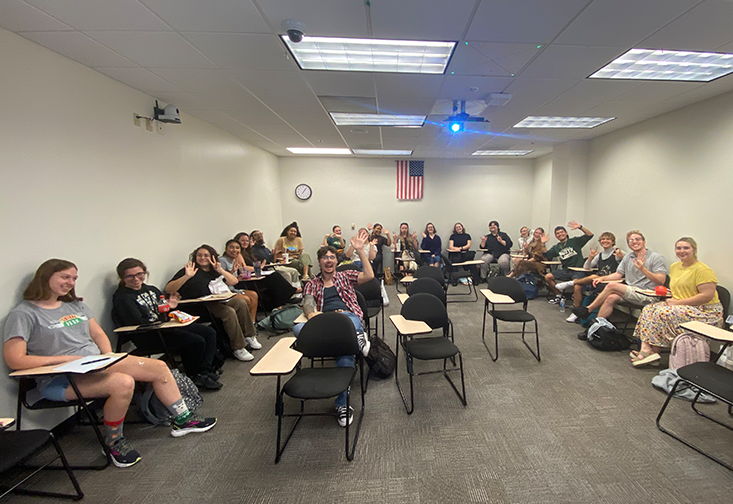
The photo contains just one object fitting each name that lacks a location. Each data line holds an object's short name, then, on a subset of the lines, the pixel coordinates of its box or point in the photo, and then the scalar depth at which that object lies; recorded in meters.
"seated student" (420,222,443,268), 7.76
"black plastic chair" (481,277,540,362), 3.62
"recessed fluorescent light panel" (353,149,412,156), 7.18
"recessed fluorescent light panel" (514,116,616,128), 4.70
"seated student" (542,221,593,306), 5.78
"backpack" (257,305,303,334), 4.50
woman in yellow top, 3.24
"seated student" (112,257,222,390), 2.88
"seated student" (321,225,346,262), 7.59
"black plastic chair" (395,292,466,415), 2.86
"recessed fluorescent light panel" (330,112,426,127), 4.48
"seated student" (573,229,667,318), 3.97
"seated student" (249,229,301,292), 5.88
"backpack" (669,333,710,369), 2.93
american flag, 8.23
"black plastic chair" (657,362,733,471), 2.07
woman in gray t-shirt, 2.10
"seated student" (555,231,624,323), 4.98
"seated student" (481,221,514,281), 7.41
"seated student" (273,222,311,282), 6.68
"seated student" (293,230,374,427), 3.12
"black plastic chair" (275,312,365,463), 2.38
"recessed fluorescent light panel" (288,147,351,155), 6.87
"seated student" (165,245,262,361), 3.66
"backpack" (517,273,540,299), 6.02
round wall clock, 8.11
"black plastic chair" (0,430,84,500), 1.61
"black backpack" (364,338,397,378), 3.20
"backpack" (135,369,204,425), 2.57
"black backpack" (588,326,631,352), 3.77
